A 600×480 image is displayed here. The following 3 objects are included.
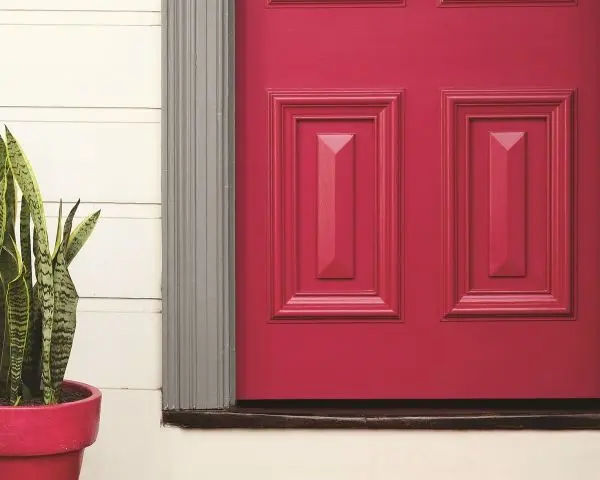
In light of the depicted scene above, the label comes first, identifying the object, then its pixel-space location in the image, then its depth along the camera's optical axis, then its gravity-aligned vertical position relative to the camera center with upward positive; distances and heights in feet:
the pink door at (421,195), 13.09 +0.62
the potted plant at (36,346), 11.67 -0.32
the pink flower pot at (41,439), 11.66 -0.79
